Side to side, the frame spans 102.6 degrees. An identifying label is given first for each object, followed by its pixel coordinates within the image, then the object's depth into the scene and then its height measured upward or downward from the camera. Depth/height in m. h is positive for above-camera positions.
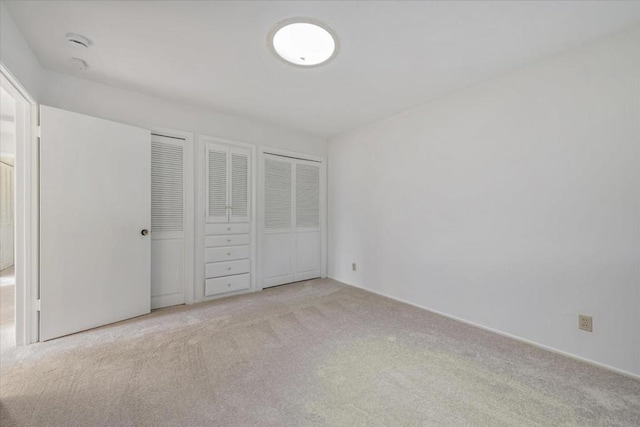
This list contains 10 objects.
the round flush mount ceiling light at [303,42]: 1.77 +1.34
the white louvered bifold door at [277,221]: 3.61 -0.08
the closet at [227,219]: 3.11 -0.04
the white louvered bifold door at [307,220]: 3.93 -0.08
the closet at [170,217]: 2.79 -0.01
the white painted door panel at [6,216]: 4.76 +0.01
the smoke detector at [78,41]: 1.82 +1.28
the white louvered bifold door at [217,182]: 3.11 +0.41
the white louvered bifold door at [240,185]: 3.28 +0.40
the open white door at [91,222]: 2.11 -0.05
